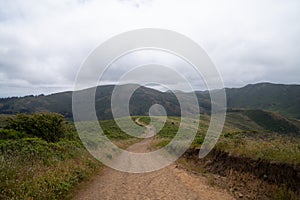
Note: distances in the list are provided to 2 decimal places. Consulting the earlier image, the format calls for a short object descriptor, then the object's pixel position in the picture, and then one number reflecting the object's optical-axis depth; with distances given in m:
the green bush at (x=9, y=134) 14.71
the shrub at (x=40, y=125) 16.56
